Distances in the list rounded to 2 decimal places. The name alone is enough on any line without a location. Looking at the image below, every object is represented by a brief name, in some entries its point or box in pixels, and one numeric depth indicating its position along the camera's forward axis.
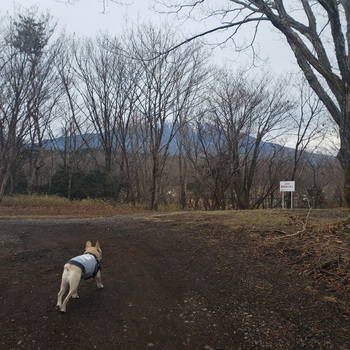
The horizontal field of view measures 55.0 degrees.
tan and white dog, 3.56
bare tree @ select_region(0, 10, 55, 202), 14.52
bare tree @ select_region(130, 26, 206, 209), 18.19
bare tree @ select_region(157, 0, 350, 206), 5.92
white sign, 16.22
